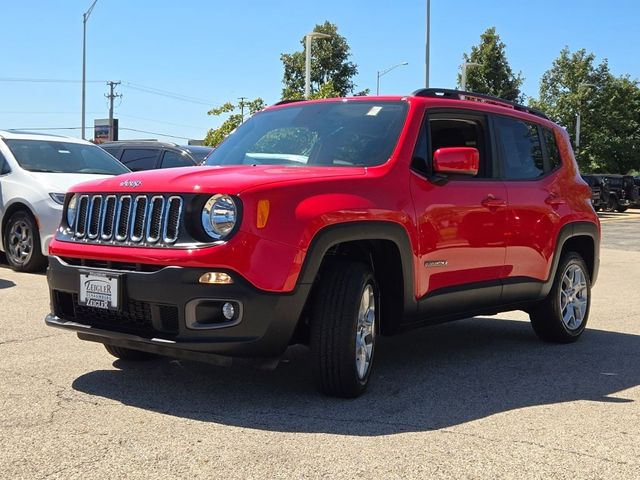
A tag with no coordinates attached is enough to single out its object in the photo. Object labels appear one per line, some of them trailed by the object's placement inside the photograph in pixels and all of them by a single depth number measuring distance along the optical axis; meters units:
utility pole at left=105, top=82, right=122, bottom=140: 72.72
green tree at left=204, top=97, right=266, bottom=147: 33.59
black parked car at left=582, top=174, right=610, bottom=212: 35.50
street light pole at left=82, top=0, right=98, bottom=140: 35.72
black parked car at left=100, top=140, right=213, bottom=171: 11.87
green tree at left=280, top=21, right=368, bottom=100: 59.47
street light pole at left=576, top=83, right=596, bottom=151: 44.31
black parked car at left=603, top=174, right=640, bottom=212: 37.12
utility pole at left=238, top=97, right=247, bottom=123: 33.99
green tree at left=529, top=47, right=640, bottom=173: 46.38
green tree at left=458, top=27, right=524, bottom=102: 45.41
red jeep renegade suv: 3.97
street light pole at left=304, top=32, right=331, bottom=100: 26.06
